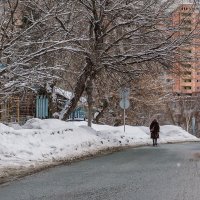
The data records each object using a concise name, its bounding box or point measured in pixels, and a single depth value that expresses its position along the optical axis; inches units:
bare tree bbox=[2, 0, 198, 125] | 930.1
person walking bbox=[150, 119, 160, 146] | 1197.1
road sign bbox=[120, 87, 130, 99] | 1191.6
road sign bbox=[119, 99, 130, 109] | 1197.1
